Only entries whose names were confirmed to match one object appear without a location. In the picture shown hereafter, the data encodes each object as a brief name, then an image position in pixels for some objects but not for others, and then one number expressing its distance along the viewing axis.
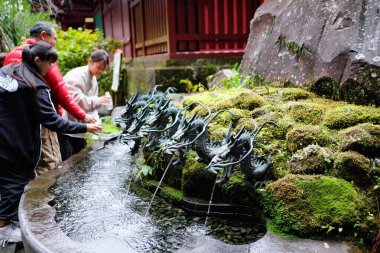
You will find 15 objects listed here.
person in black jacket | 3.50
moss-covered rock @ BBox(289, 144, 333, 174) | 2.93
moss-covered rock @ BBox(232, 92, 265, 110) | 4.48
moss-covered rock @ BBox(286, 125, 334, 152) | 3.26
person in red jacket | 4.22
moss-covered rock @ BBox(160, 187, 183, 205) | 3.54
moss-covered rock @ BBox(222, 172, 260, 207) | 3.09
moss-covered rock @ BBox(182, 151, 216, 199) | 3.34
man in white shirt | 5.00
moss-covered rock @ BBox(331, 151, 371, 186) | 2.77
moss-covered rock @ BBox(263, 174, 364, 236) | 2.50
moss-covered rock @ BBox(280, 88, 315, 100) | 4.62
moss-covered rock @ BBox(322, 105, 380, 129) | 3.47
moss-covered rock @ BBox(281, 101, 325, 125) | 3.81
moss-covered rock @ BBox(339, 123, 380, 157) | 2.93
